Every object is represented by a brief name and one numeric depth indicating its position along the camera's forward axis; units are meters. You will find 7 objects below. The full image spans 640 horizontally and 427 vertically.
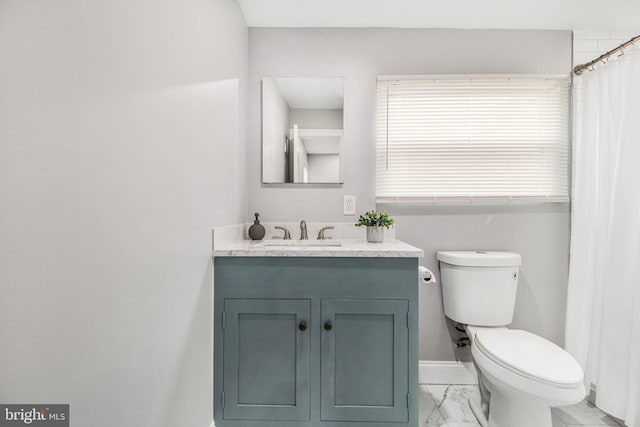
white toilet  1.34
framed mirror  2.10
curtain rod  1.62
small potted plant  1.92
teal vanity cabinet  1.49
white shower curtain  1.60
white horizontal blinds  2.08
